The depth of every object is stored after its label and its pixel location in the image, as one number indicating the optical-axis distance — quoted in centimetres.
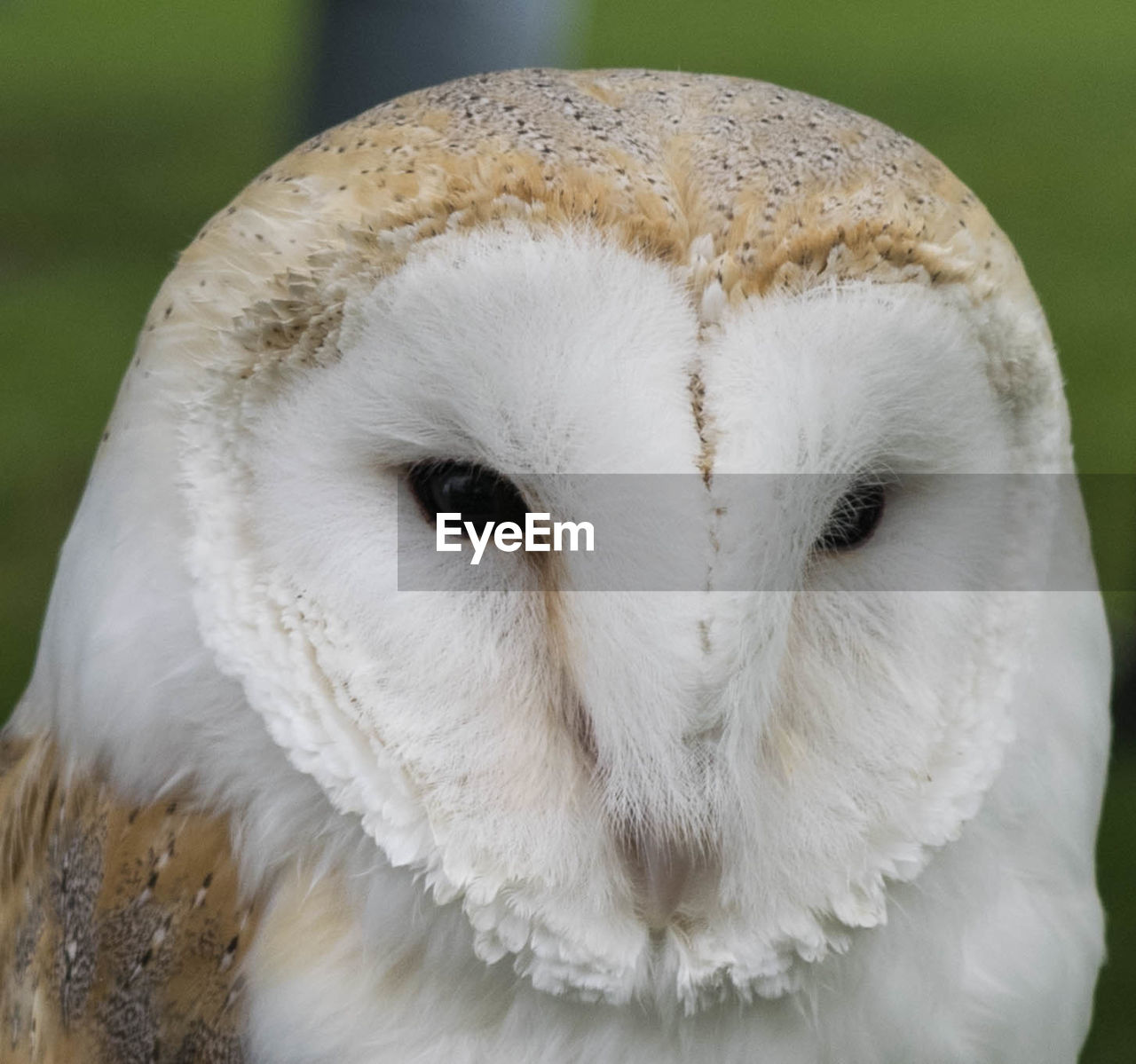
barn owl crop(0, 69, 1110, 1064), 126
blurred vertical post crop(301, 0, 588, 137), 158
